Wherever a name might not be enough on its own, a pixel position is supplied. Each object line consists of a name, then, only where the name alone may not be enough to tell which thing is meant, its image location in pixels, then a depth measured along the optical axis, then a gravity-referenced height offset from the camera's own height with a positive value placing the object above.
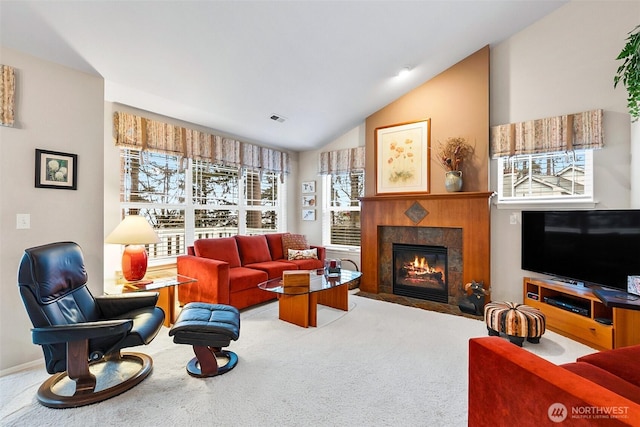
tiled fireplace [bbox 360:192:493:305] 3.70 -0.27
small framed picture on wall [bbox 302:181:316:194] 5.71 +0.52
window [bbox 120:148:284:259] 3.68 +0.23
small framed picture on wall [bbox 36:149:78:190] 2.38 +0.37
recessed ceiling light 3.72 +1.83
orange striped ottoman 2.57 -0.96
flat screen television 2.58 -0.31
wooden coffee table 3.10 -0.93
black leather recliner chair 1.79 -0.75
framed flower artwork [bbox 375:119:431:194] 4.18 +0.84
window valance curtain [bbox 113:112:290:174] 3.47 +0.98
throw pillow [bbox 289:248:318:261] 4.67 -0.64
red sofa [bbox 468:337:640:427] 0.86 -0.63
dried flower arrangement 3.85 +0.80
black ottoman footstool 2.07 -0.86
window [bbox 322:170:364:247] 5.24 +0.10
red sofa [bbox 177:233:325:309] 3.29 -0.71
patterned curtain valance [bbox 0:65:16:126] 2.20 +0.91
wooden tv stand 2.41 -0.95
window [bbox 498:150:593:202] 3.30 +0.44
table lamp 2.75 -0.25
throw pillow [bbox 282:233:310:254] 4.86 -0.48
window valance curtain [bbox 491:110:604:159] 3.12 +0.90
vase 3.81 +0.42
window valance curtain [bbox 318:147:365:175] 5.00 +0.94
